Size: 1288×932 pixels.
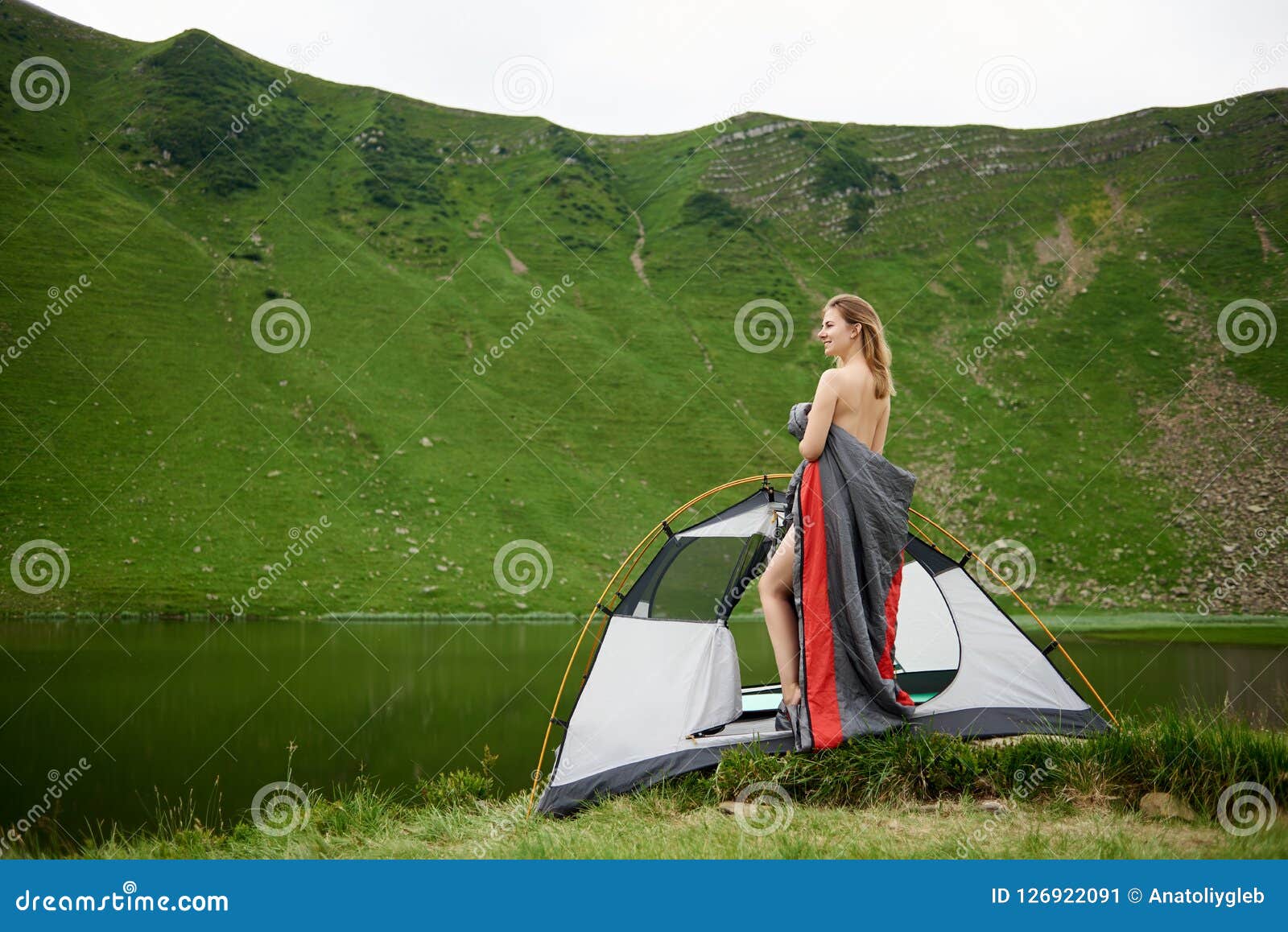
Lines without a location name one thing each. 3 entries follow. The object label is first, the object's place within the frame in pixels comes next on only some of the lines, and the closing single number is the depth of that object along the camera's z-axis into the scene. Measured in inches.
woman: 283.6
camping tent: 315.3
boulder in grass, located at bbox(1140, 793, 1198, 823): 228.1
